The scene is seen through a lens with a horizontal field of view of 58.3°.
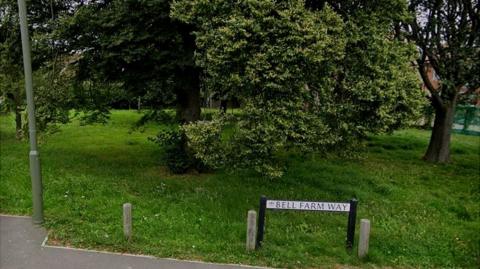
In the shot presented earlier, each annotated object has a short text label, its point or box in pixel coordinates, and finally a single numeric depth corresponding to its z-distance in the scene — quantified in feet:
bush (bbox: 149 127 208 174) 36.94
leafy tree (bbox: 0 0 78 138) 33.24
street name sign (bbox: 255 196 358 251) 22.18
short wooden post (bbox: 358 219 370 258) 22.04
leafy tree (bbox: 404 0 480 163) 43.21
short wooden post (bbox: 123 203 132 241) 22.84
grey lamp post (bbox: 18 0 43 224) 23.52
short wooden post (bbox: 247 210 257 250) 21.97
